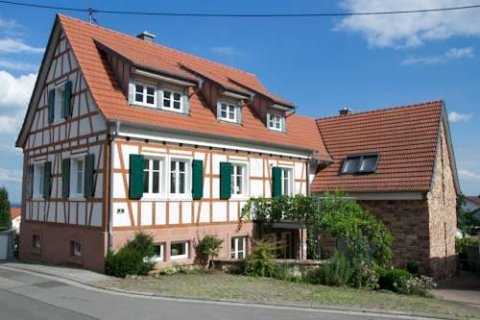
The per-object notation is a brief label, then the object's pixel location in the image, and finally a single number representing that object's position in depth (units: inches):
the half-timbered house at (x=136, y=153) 611.8
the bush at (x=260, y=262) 632.4
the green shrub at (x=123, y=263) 565.9
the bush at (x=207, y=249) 677.9
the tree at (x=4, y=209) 1201.4
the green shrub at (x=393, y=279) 602.9
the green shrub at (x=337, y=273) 590.6
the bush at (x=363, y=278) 600.1
